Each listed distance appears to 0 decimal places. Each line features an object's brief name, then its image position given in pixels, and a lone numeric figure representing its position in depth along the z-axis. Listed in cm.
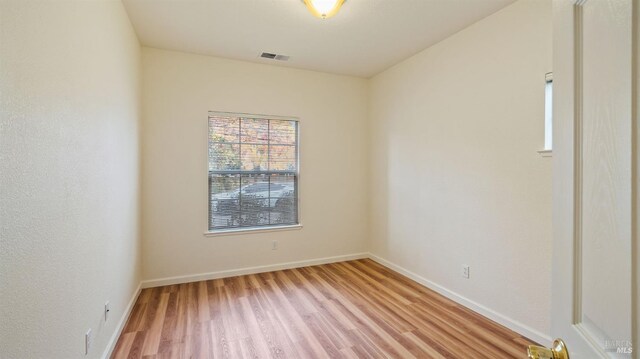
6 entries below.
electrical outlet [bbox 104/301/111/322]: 198
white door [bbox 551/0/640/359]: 48
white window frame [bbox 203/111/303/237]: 357
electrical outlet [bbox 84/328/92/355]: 162
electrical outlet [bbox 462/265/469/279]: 284
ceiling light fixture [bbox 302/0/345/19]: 224
